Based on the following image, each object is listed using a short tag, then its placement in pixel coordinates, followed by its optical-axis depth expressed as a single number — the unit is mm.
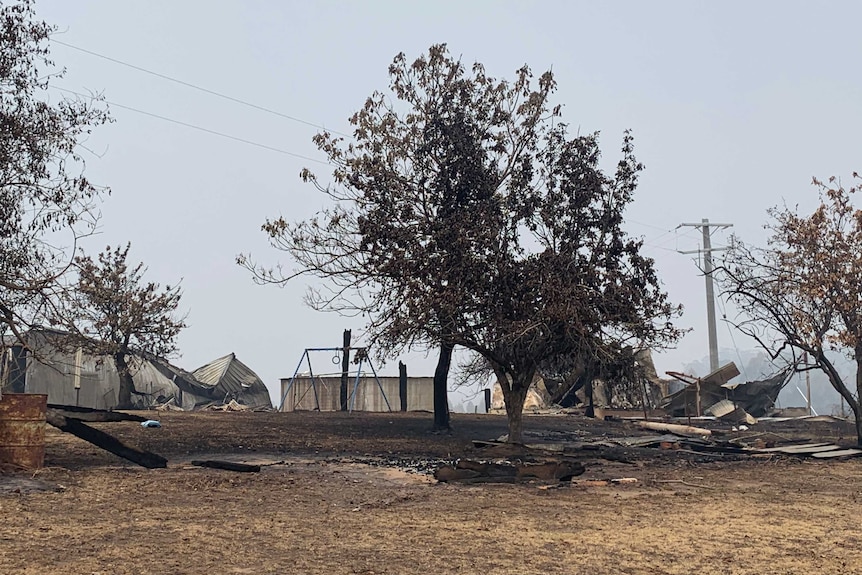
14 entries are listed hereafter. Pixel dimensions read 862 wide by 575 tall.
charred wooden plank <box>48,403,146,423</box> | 14636
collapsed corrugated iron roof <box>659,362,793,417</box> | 38938
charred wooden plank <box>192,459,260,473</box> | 14145
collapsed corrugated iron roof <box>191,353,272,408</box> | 54281
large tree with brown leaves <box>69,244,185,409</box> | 40375
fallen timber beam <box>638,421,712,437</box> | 28016
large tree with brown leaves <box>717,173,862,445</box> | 21047
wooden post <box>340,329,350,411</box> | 37094
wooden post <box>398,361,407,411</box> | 41188
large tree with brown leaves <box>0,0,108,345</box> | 14977
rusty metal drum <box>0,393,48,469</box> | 12641
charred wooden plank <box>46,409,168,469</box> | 13609
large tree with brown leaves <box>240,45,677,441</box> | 19797
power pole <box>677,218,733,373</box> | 56238
